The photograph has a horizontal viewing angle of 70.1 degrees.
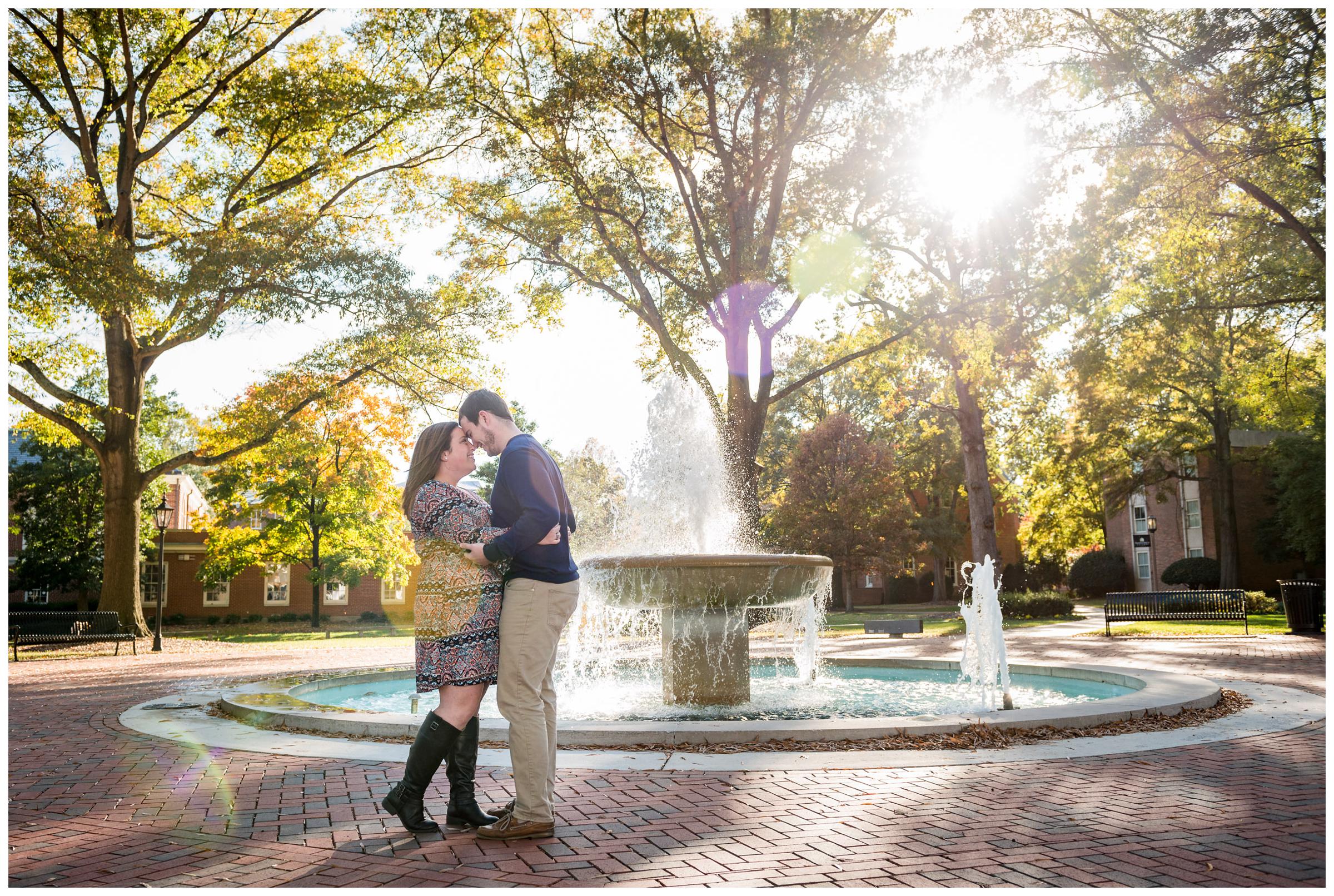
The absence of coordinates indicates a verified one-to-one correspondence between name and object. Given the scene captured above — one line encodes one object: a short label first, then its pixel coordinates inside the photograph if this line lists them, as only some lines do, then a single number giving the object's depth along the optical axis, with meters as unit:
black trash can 17.91
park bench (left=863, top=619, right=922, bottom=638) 19.72
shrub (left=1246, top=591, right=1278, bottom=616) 26.08
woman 3.99
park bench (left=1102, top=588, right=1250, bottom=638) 21.23
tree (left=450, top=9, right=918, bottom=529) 18.16
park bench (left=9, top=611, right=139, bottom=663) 18.56
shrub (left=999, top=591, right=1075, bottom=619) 27.06
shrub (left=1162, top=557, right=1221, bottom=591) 35.56
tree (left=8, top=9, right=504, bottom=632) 18.23
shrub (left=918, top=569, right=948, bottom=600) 47.50
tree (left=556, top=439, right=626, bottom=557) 19.03
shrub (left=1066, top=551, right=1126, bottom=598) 44.47
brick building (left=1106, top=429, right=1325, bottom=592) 37.44
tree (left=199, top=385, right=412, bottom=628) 30.62
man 3.87
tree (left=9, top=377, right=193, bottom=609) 36.06
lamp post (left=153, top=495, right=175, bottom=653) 19.50
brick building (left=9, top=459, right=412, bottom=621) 41.25
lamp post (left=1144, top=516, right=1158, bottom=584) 40.16
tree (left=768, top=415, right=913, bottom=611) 34.09
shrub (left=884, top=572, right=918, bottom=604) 47.34
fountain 7.56
